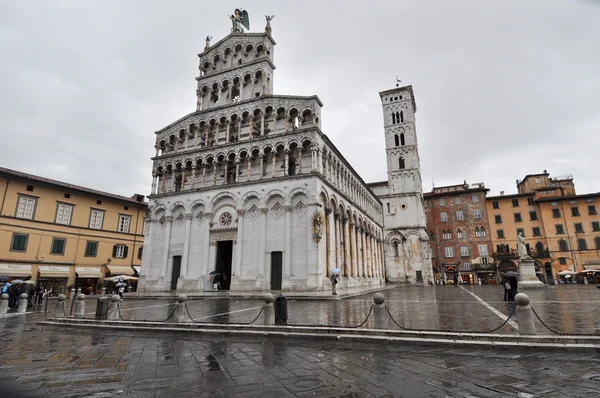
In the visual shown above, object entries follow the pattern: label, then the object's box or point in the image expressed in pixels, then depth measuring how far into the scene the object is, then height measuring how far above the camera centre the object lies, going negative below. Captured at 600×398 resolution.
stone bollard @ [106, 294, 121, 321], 12.04 -1.35
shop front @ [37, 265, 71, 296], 26.80 -0.37
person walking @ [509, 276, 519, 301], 15.75 -0.65
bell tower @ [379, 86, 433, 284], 43.41 +10.83
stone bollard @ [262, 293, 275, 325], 10.01 -1.19
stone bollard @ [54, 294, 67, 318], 12.89 -1.39
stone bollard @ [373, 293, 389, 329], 8.94 -1.12
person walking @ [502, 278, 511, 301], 15.94 -0.80
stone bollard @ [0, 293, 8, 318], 15.28 -1.45
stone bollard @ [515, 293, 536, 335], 7.55 -1.05
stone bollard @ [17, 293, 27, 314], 16.64 -1.52
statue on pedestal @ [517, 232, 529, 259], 24.86 +1.85
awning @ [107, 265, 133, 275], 31.67 +0.36
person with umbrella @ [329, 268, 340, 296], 20.96 -0.39
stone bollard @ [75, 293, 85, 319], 13.11 -1.34
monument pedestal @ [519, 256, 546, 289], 24.42 -0.09
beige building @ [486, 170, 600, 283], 40.04 +6.09
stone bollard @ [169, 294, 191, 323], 10.78 -1.29
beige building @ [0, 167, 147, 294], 25.17 +3.65
